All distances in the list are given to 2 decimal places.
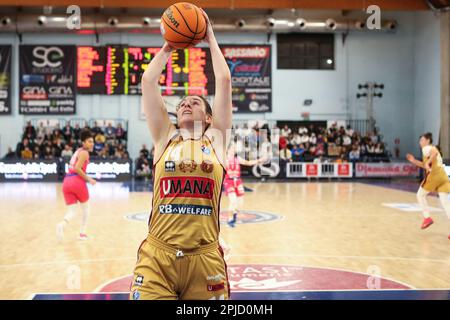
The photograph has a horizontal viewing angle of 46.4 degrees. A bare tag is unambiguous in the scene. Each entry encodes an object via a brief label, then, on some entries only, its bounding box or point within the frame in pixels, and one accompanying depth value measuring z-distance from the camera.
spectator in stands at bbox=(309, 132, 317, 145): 24.31
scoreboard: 23.31
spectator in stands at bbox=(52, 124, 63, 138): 23.19
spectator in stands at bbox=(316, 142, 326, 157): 23.84
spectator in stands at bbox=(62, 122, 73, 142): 23.52
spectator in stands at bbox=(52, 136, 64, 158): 22.70
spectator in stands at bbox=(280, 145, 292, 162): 23.31
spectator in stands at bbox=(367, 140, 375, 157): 24.08
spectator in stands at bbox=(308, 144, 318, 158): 23.81
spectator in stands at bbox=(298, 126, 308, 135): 24.80
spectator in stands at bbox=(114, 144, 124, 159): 23.00
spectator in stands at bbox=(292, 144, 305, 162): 23.48
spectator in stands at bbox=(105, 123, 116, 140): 24.31
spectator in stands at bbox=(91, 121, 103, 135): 23.86
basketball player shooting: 2.72
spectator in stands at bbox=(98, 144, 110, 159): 22.84
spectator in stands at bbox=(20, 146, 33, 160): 22.53
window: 25.97
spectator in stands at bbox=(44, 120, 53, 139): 23.34
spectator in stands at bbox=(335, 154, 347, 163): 23.53
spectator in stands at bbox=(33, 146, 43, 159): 22.56
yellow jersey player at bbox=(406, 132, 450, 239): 9.59
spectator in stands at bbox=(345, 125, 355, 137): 24.70
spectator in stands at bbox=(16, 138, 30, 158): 22.84
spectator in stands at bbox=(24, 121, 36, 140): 23.50
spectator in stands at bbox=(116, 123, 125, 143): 24.47
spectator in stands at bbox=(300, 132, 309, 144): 24.22
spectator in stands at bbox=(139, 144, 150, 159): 23.23
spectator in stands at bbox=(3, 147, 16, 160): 23.12
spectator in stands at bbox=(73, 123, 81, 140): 23.59
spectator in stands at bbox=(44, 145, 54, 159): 22.56
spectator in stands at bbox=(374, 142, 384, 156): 24.17
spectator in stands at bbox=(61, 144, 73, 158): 22.29
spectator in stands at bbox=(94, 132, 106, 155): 23.20
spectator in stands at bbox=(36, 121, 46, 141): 23.59
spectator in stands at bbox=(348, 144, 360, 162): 23.50
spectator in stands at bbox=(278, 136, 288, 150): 23.30
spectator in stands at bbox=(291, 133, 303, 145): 24.11
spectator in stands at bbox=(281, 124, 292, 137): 24.33
